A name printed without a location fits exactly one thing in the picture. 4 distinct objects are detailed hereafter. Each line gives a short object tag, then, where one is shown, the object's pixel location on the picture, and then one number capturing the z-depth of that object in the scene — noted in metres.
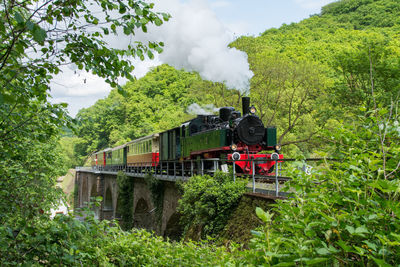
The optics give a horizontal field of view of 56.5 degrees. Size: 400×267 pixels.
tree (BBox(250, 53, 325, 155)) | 26.86
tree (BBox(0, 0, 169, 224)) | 4.31
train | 12.89
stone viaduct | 15.94
